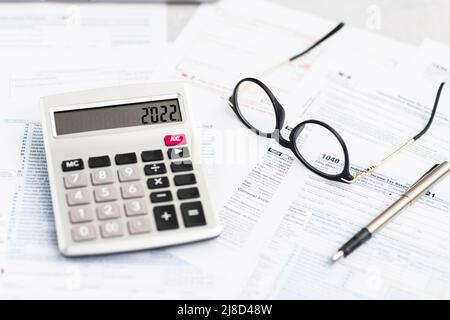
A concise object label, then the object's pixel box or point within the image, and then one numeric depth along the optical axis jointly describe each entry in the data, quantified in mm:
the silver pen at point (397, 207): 609
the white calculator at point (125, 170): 588
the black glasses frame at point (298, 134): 655
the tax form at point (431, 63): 786
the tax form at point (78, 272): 577
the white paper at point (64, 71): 723
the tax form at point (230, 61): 690
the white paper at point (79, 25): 786
